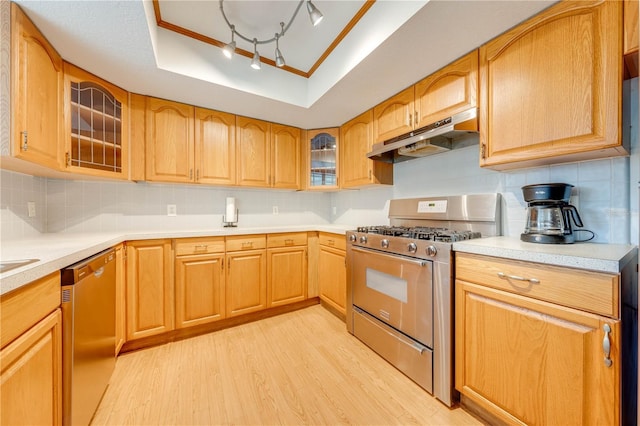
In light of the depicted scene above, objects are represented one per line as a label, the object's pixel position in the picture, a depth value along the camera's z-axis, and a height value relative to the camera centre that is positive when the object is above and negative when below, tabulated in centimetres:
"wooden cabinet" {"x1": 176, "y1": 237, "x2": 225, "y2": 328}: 204 -61
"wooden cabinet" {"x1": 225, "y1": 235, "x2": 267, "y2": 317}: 224 -60
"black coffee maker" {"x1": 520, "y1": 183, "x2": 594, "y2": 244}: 121 -1
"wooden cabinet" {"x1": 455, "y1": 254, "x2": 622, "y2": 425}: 88 -58
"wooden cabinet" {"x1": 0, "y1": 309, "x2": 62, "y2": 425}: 70 -54
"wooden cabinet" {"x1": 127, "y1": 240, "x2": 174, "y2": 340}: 185 -60
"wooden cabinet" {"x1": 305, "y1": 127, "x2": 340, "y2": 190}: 287 +67
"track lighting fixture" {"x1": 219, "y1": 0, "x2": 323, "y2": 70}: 134 +113
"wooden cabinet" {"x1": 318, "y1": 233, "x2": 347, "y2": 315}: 231 -61
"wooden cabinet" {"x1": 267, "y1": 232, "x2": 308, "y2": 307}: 246 -59
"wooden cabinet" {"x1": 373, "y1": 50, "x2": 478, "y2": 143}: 155 +84
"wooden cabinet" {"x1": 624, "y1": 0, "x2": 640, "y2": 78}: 98 +76
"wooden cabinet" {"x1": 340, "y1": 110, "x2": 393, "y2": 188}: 239 +58
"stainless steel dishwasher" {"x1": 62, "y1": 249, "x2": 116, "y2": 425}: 99 -58
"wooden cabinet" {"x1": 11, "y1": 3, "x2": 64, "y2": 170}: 120 +66
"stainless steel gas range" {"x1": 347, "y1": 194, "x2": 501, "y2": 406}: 138 -49
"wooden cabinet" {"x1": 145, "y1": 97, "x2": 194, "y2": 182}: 212 +66
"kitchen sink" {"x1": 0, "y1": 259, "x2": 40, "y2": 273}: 79 -18
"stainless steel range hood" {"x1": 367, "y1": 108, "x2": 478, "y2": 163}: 151 +54
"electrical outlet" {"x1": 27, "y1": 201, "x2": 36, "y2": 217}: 174 +4
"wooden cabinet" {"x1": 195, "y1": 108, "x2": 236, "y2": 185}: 233 +66
